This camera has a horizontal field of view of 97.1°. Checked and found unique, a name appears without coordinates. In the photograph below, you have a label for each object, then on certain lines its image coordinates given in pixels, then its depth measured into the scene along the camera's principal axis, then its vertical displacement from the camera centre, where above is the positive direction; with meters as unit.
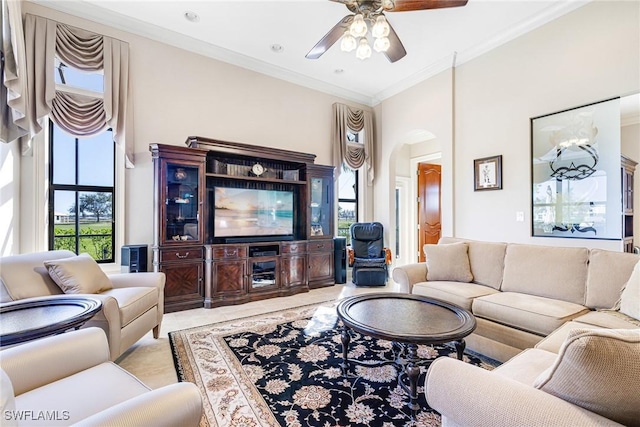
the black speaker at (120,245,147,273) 3.34 -0.50
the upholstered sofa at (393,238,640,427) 0.81 -0.59
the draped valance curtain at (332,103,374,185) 5.26 +1.45
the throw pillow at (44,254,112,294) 2.20 -0.47
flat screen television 4.01 +0.06
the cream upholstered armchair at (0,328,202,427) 0.83 -0.65
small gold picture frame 3.78 +0.58
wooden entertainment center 3.50 -0.09
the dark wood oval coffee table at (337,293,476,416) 1.67 -0.72
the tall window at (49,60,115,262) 3.28 +0.38
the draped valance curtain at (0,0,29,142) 2.45 +1.28
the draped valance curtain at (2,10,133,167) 2.94 +1.49
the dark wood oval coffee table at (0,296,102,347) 1.41 -0.57
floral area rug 1.64 -1.16
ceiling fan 2.36 +1.76
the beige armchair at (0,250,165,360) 1.99 -0.64
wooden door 6.54 +0.20
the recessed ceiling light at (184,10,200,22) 3.34 +2.40
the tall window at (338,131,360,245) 5.58 +0.36
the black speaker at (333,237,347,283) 4.95 -0.76
